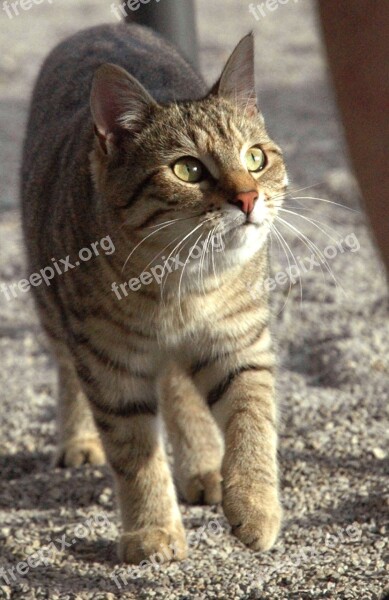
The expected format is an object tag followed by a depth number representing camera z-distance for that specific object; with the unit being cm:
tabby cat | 629
